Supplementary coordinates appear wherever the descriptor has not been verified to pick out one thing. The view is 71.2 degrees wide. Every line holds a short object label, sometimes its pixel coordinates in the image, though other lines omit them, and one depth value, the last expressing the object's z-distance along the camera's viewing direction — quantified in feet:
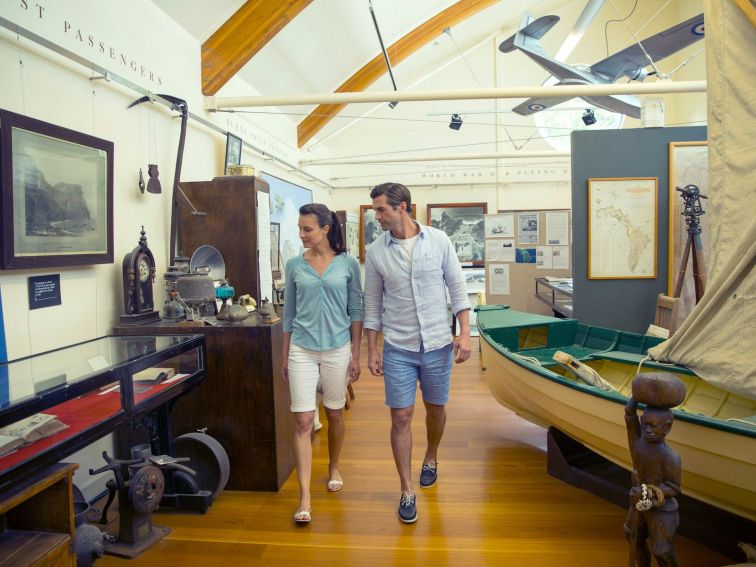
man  8.83
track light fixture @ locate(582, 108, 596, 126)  24.14
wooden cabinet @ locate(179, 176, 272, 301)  12.83
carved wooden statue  5.49
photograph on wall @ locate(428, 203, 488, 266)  34.32
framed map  15.42
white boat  6.52
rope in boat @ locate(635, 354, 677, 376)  8.33
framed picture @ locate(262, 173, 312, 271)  20.81
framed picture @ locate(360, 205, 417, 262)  35.06
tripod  14.25
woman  8.87
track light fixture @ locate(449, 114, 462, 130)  23.44
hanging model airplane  14.84
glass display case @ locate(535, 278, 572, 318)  19.95
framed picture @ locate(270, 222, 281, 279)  19.39
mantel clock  10.45
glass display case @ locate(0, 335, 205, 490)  5.58
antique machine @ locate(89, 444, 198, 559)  7.74
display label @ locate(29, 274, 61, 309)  8.69
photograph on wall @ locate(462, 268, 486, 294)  33.40
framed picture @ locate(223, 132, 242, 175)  16.11
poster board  23.20
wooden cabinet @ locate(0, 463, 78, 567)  5.52
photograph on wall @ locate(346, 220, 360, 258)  31.68
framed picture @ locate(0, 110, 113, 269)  7.91
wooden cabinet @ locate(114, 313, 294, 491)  10.05
